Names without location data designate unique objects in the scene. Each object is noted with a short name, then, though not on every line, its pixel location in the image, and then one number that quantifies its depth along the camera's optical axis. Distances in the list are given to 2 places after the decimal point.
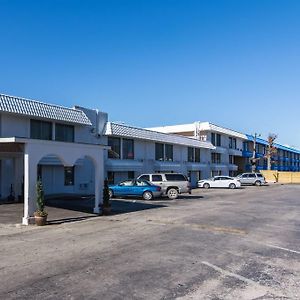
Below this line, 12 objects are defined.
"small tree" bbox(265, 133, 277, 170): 58.01
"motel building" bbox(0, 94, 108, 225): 12.02
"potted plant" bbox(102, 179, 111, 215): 14.21
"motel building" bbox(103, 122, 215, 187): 26.20
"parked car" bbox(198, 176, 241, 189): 35.57
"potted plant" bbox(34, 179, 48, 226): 11.54
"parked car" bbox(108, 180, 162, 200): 21.49
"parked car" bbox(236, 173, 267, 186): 42.80
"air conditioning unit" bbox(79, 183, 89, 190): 23.70
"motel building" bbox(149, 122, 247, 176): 42.23
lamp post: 53.19
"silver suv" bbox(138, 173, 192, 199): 22.86
